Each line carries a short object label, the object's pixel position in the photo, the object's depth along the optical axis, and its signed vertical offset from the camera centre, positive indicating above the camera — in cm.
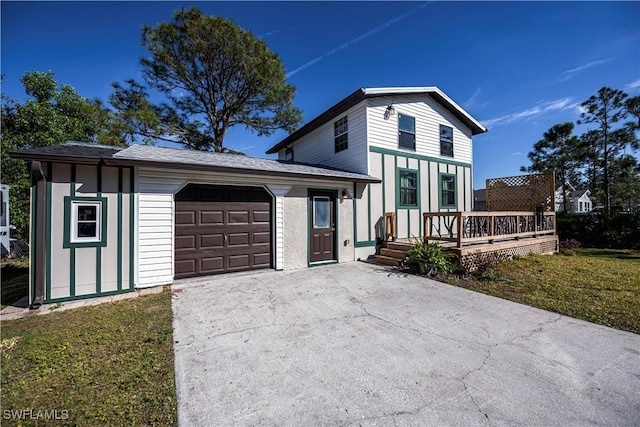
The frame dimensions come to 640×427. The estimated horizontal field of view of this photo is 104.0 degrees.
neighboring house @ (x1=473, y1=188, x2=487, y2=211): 2680 +178
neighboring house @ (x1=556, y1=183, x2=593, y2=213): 3184 +187
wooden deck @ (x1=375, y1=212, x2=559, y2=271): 670 -70
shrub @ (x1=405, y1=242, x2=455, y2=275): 621 -107
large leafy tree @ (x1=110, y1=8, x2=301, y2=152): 1119 +676
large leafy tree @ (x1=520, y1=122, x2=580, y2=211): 1869 +492
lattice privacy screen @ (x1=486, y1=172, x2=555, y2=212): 967 +98
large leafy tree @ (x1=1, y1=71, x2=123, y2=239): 1048 +466
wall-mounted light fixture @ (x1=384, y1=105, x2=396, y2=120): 880 +373
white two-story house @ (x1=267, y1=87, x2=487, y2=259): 840 +259
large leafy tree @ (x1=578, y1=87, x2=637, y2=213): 1642 +657
